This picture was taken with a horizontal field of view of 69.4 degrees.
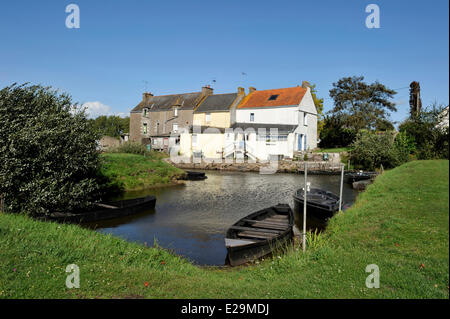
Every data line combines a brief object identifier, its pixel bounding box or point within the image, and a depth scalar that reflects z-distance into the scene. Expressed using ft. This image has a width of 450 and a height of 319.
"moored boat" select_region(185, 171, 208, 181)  111.66
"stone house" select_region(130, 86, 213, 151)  177.17
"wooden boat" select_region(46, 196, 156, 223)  43.98
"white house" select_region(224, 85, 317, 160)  147.02
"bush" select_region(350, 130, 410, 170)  103.65
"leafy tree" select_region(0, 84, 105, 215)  37.55
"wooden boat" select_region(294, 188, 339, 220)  50.32
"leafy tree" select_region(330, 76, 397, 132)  153.28
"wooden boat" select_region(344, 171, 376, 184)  97.24
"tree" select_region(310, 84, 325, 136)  187.21
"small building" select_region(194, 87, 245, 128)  163.63
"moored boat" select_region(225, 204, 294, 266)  32.96
